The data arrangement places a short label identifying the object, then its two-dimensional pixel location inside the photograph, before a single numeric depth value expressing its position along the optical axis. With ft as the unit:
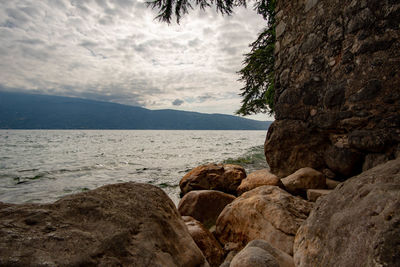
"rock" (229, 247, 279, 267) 5.04
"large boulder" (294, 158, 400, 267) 3.72
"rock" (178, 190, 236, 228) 13.89
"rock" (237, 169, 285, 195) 12.62
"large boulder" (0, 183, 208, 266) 3.82
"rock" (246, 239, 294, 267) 5.74
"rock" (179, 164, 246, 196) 20.89
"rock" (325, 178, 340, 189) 10.93
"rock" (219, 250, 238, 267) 8.37
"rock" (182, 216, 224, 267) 8.57
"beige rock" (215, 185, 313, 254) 7.87
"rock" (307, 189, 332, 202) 10.16
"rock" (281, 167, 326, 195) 11.02
